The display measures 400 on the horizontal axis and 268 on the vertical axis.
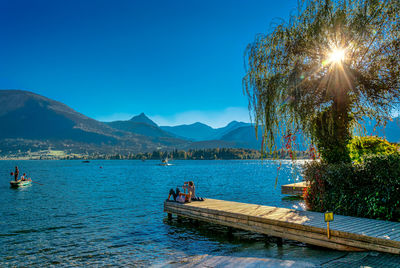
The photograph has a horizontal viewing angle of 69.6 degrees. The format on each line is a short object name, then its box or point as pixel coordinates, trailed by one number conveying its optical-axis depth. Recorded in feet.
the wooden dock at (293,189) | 81.61
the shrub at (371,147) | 61.98
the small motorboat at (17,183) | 157.28
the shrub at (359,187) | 35.50
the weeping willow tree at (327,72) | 43.27
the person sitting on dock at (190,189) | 59.50
